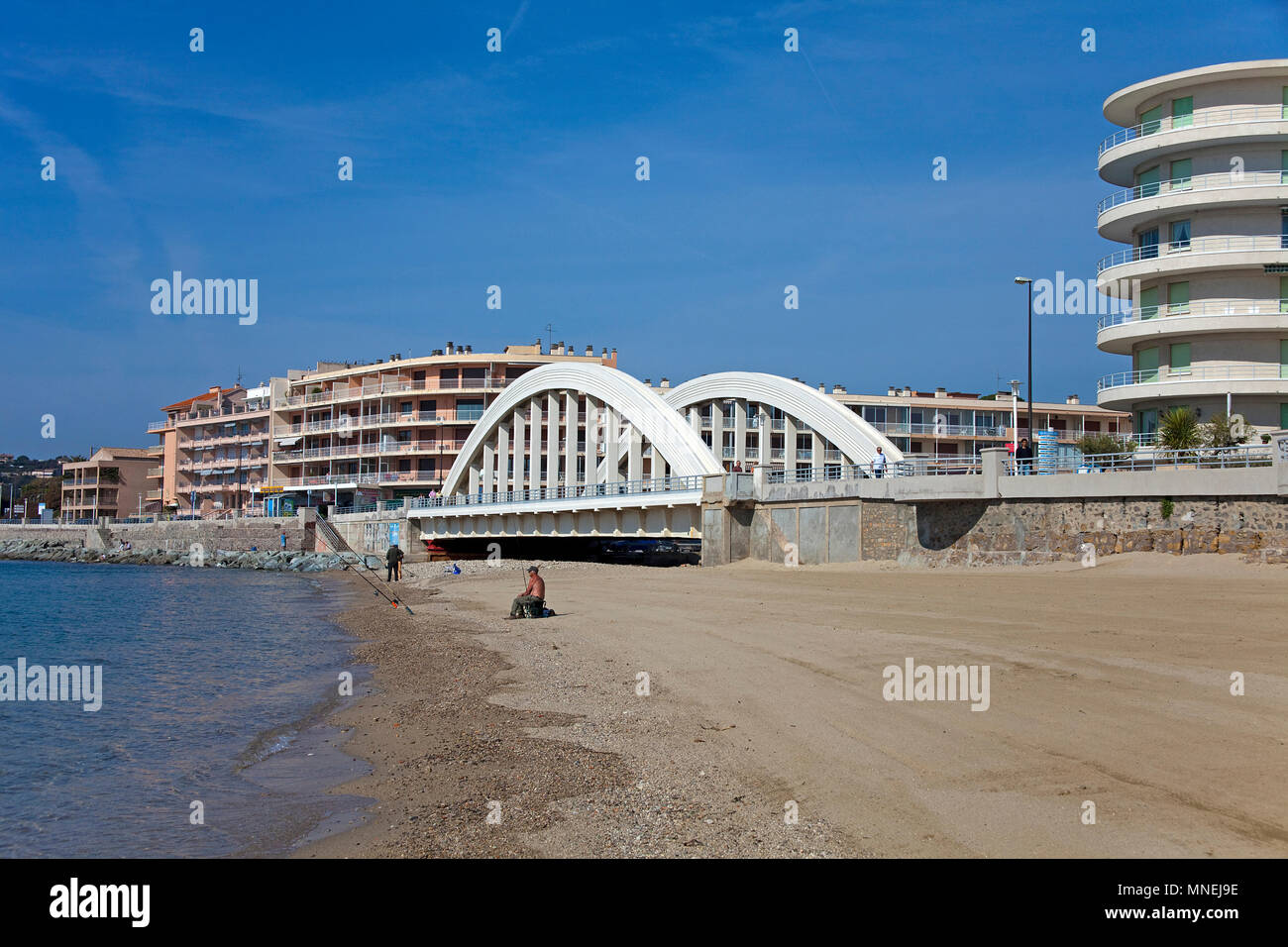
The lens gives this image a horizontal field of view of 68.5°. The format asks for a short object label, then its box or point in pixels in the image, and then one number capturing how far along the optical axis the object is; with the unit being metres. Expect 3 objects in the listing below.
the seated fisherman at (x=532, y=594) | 24.70
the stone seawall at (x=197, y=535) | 81.06
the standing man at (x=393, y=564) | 50.48
